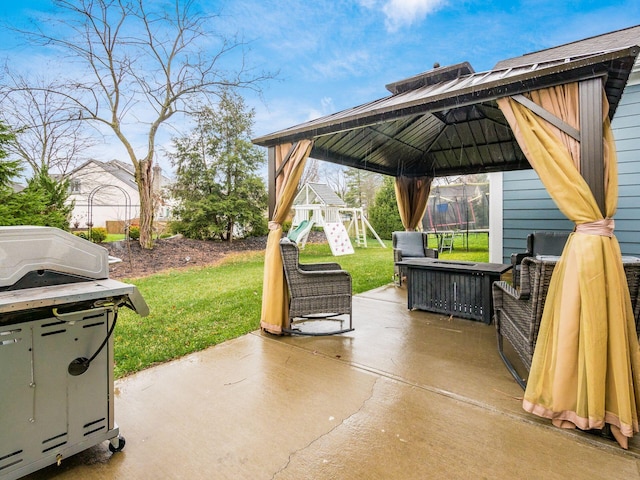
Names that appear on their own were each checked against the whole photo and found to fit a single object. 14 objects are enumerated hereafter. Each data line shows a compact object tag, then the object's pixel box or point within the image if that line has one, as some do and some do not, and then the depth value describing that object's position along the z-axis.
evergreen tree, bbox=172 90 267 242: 11.32
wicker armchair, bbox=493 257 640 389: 2.13
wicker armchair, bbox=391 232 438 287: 6.73
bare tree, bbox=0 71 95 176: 9.28
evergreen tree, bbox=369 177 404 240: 14.86
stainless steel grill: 1.46
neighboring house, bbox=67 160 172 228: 14.95
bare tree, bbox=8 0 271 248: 8.77
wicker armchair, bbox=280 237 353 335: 3.69
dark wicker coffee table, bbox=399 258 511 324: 4.17
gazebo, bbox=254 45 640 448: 1.95
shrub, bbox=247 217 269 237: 12.23
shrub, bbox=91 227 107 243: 9.87
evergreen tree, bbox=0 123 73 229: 5.53
